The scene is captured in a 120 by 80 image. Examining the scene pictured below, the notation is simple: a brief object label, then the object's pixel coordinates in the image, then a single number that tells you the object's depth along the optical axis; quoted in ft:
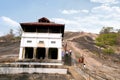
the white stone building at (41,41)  53.62
